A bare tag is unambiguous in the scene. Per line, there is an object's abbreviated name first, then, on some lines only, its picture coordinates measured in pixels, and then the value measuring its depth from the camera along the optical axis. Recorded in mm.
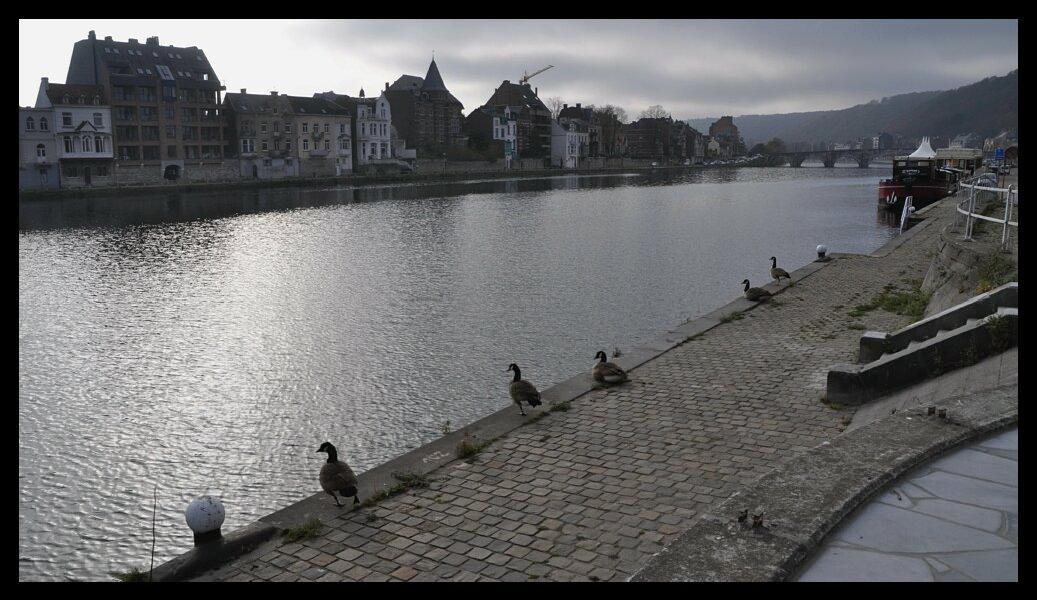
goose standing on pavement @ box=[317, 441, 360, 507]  7691
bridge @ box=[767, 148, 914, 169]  192250
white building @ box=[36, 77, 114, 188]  74562
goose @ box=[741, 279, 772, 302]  19156
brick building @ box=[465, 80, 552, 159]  147000
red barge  51781
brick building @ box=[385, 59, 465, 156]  122500
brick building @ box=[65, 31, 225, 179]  81625
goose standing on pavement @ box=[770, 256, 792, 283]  22359
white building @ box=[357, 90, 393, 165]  107188
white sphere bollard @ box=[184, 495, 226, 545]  6730
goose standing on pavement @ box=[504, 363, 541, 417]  10656
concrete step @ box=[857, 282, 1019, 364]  10375
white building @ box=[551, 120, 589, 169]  155750
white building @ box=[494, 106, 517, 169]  137875
